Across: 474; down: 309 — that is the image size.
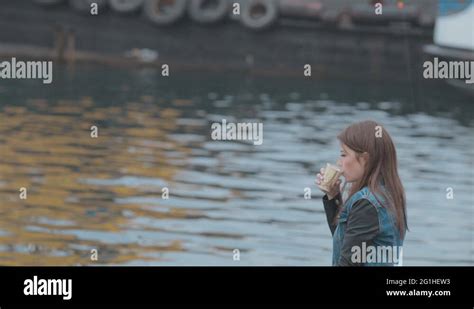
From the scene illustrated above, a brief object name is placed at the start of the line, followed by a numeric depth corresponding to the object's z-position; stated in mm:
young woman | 9905
